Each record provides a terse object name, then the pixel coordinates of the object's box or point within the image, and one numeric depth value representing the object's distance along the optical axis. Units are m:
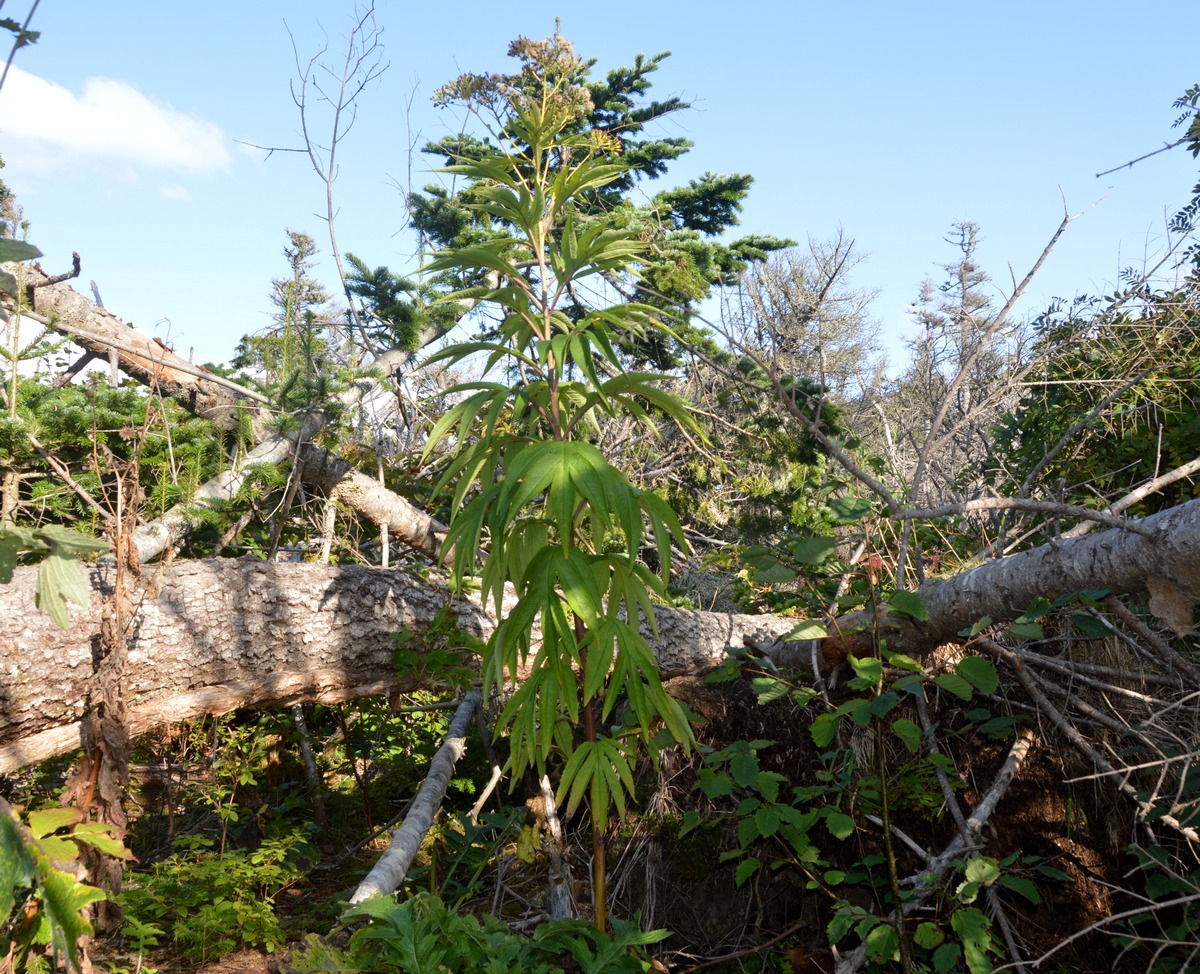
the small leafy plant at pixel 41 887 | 0.96
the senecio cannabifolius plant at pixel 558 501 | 2.14
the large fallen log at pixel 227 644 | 2.94
